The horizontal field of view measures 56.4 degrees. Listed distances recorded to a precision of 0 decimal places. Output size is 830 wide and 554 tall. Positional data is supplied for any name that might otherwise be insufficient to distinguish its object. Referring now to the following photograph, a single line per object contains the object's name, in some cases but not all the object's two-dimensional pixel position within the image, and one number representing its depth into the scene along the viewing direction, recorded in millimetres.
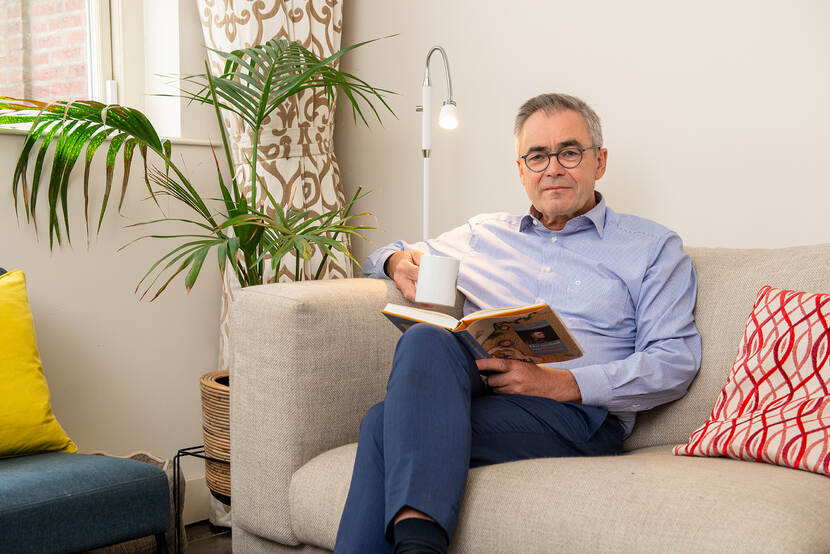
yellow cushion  1743
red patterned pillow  1295
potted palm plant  2021
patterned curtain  2512
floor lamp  2166
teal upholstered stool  1538
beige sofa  1220
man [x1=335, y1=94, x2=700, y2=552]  1245
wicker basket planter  2074
